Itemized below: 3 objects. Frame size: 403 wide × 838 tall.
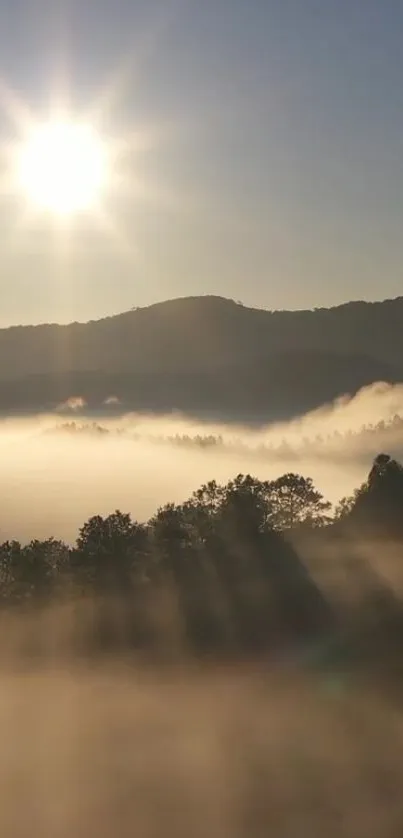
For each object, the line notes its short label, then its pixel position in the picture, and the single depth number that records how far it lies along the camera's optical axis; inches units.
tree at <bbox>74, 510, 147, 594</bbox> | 4328.2
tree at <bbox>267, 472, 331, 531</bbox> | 5251.0
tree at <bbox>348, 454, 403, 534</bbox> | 4958.2
